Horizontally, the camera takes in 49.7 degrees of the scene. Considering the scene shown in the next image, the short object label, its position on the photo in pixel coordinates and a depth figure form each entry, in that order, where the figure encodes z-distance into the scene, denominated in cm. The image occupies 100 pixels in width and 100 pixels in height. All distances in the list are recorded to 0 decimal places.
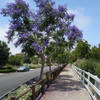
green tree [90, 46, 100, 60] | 2574
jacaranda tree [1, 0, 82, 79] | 804
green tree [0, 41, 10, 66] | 2713
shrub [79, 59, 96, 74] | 928
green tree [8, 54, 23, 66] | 4008
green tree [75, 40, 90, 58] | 2965
